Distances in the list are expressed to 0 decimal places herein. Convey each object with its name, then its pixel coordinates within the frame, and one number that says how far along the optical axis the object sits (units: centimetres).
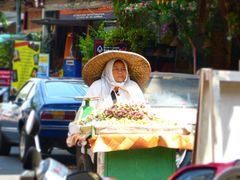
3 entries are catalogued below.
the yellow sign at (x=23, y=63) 2412
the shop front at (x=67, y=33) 2112
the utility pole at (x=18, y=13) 2727
